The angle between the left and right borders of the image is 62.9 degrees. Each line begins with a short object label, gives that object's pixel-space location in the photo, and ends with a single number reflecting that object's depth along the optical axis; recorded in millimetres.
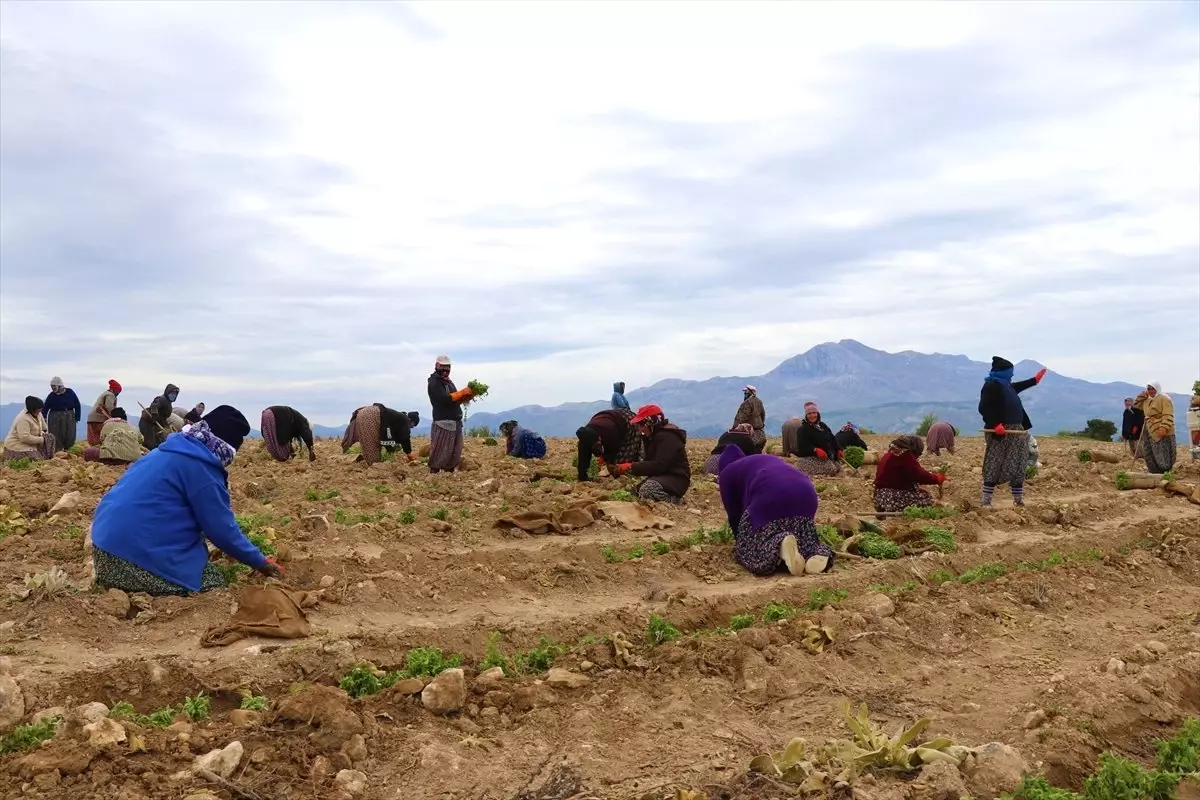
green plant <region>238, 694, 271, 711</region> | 4555
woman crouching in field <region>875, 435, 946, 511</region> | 9617
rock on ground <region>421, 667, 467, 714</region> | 4582
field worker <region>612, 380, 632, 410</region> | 13891
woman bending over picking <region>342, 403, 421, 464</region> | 13462
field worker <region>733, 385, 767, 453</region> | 14430
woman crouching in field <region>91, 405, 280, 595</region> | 5926
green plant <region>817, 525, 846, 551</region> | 8227
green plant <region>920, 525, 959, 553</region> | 8266
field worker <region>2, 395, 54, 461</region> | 13758
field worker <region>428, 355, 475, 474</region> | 11852
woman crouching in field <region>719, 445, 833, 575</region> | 7445
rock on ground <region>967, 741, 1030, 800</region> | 3588
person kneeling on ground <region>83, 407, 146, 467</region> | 13133
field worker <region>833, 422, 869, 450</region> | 14959
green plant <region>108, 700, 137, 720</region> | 4242
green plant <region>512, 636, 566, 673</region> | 5262
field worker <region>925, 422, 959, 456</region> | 17266
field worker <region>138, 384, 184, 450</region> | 13695
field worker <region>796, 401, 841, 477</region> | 13250
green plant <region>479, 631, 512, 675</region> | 5148
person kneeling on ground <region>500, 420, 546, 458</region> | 15023
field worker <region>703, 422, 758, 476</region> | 9141
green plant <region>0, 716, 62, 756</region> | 3947
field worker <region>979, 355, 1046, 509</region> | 10250
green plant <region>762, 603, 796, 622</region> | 6031
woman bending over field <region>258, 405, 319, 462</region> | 14570
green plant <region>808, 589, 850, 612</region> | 6438
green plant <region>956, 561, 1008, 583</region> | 6906
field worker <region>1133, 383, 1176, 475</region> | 13477
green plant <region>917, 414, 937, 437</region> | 25297
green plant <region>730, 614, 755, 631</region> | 5914
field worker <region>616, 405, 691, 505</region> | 10180
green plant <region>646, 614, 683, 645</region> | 5645
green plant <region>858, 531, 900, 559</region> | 8023
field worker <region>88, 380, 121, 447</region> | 14383
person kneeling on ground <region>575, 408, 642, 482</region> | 11383
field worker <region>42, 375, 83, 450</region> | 15297
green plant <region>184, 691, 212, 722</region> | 4457
